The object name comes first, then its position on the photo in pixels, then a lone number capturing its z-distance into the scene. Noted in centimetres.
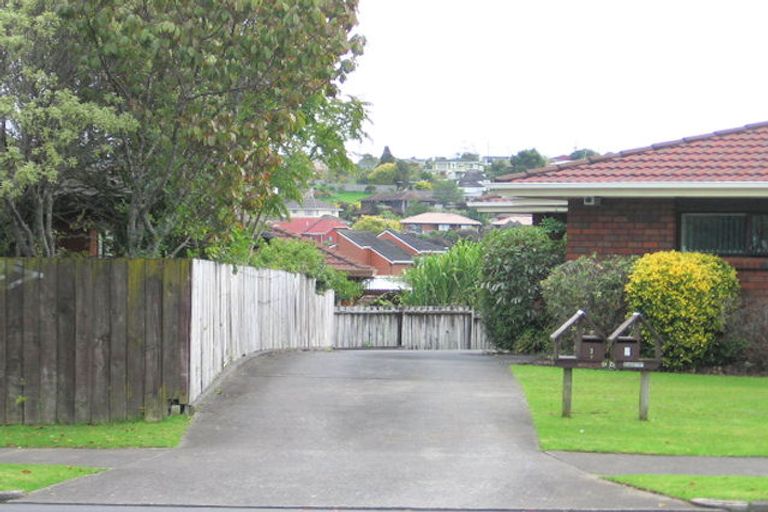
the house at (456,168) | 17072
